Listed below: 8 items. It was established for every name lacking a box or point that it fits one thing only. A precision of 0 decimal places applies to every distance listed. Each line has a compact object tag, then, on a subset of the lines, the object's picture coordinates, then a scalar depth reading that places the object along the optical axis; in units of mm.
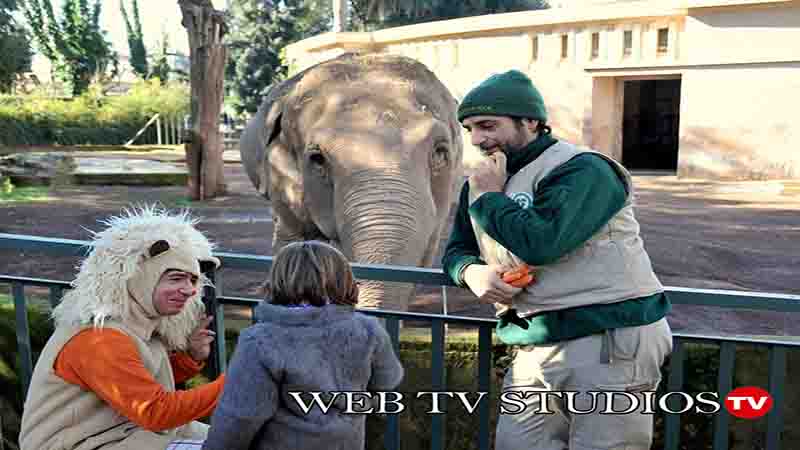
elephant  5305
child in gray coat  2311
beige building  19750
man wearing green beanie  2541
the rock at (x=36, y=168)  19203
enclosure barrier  2766
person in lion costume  2609
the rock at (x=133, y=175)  19078
